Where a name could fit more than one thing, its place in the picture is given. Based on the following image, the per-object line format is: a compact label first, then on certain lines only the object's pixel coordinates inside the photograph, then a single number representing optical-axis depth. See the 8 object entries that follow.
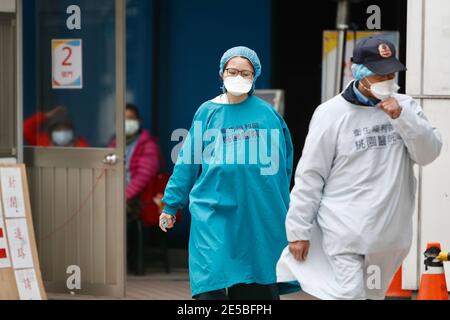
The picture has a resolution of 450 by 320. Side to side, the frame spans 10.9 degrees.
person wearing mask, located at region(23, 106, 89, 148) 18.97
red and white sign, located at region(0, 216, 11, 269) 16.52
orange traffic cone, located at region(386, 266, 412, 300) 18.04
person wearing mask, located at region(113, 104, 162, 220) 21.54
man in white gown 11.58
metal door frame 18.27
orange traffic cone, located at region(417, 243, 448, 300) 15.74
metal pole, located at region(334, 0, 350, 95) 20.61
